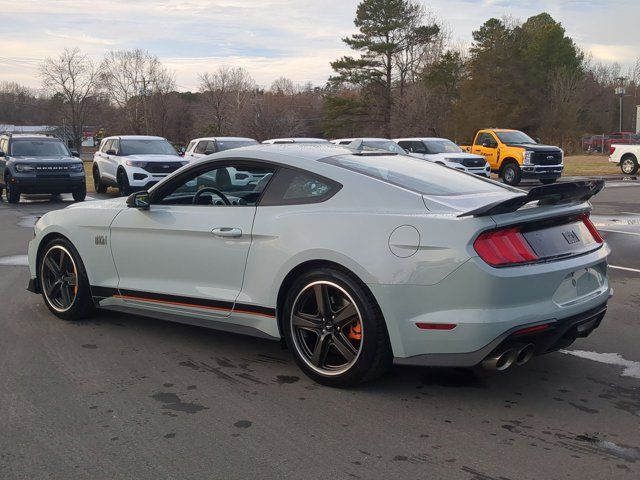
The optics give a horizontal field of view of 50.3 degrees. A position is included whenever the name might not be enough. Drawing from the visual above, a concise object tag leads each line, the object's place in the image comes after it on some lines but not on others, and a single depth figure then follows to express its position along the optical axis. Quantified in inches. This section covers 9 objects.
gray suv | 713.6
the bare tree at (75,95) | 2682.1
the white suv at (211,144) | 800.9
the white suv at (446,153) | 892.0
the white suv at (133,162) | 743.1
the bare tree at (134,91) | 3159.5
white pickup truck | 1114.1
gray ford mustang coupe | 152.9
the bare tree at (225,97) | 2790.4
